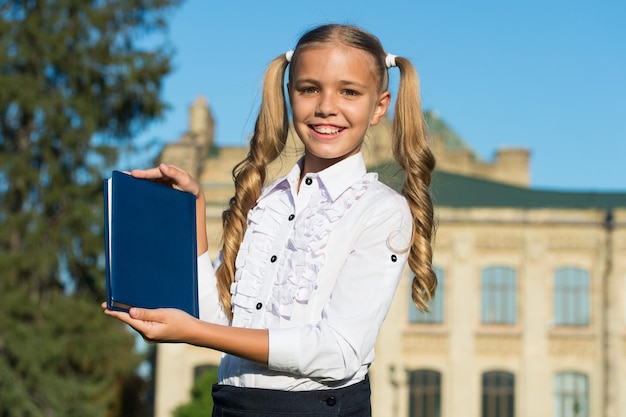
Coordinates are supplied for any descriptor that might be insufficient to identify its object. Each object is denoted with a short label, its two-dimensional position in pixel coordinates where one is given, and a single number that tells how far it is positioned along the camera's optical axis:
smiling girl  2.61
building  33.41
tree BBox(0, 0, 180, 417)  22.06
